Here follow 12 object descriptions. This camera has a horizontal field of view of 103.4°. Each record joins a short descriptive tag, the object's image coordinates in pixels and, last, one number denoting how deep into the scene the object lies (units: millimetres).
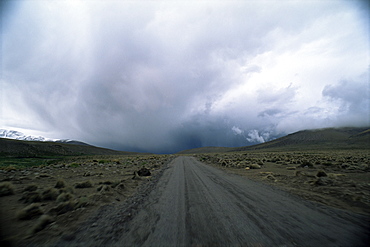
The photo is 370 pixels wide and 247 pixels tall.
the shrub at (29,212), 4519
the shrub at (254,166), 17783
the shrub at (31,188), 7266
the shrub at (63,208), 4939
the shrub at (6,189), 6605
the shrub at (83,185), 8323
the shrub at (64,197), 5819
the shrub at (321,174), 9989
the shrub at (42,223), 3802
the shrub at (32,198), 5948
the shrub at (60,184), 7698
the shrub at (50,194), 6070
